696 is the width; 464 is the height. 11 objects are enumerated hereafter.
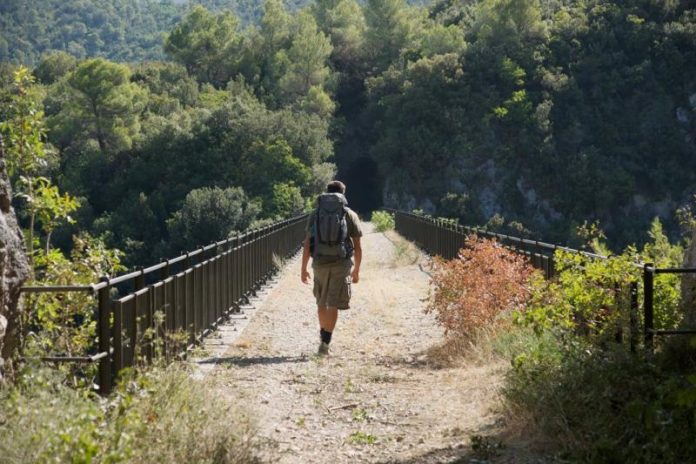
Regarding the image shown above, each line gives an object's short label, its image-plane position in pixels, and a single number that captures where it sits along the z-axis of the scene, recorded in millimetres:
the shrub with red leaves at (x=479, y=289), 11047
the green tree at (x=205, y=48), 104375
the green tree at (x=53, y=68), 104250
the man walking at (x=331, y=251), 10602
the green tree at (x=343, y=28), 99438
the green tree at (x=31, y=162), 9188
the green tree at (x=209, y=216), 55406
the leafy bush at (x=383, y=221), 47297
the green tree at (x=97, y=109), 81125
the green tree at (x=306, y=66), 90875
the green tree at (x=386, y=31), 96500
